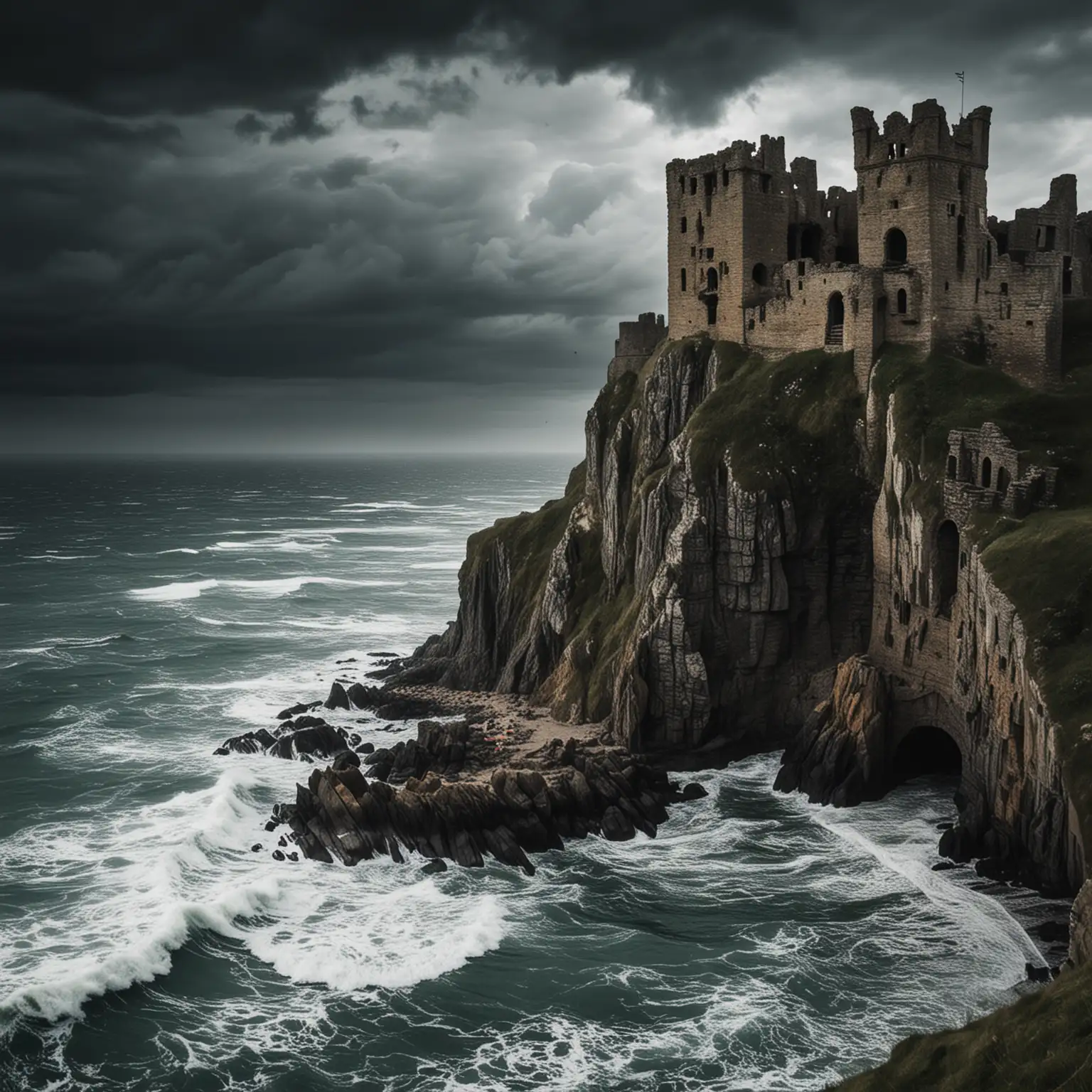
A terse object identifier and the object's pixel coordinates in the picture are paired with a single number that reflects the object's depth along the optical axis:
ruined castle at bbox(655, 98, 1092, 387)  75.69
